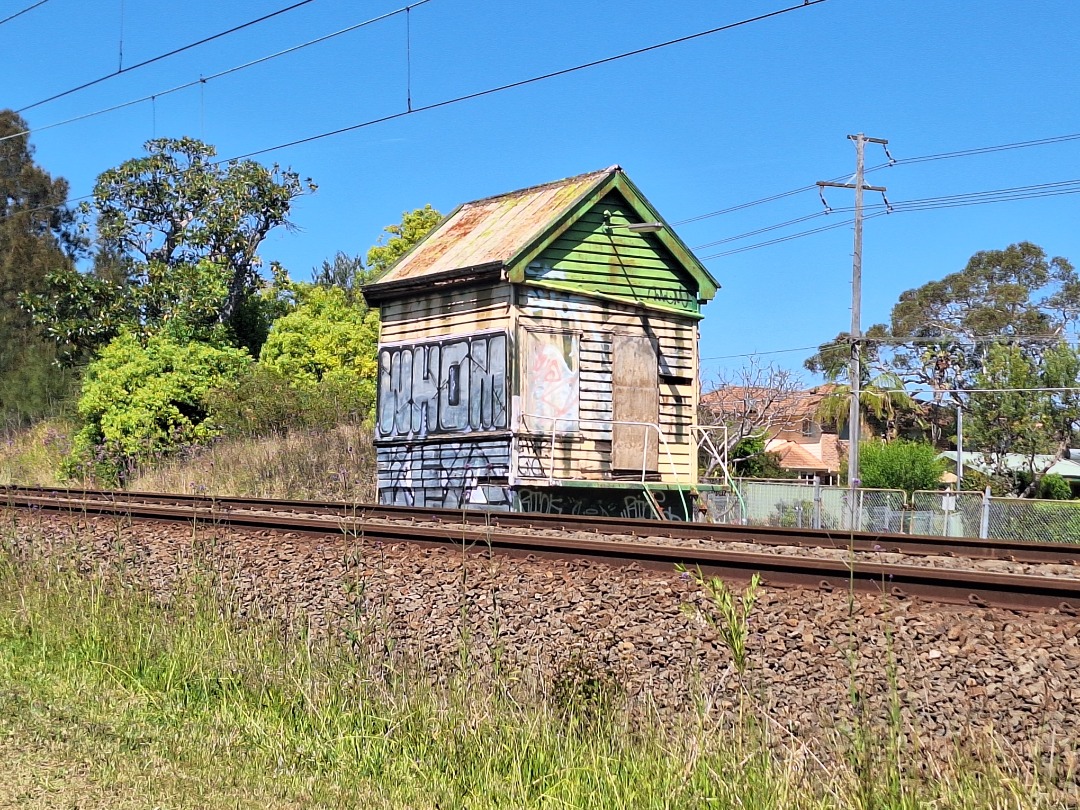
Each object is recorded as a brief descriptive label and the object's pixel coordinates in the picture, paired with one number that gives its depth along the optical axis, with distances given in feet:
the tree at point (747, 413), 168.76
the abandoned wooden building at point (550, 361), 69.92
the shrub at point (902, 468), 179.22
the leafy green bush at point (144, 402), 107.31
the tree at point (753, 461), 173.88
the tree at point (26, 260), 171.63
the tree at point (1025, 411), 194.49
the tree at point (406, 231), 158.10
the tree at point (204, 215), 150.00
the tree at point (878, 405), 233.76
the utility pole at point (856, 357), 127.03
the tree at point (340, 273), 240.94
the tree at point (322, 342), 137.90
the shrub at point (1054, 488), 190.70
